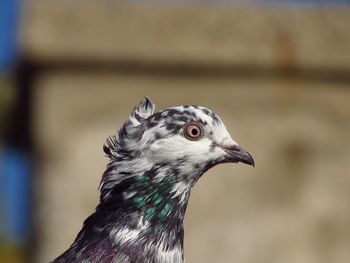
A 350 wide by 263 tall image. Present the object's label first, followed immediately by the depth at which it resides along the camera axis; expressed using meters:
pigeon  4.54
